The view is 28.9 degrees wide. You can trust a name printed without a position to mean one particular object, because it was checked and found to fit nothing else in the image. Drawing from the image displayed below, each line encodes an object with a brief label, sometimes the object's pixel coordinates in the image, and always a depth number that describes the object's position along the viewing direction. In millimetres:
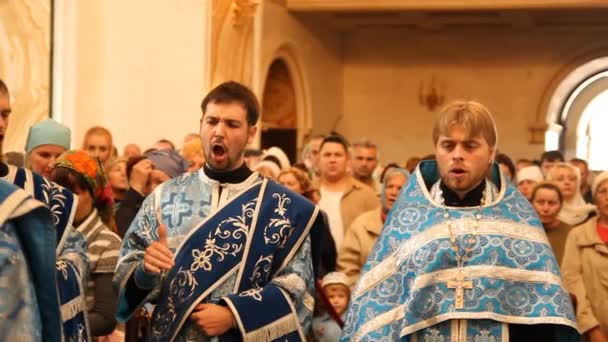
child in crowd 5988
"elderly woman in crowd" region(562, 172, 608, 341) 6457
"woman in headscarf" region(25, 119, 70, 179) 5824
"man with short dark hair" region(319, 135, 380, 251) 7707
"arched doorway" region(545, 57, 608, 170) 21656
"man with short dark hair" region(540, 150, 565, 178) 11845
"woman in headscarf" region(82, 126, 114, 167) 8836
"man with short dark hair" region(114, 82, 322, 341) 3900
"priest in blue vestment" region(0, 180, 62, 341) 2705
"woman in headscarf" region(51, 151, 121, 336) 4605
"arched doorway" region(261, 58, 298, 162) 19469
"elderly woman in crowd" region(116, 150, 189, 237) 6547
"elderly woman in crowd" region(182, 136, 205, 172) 7344
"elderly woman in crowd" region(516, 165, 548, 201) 9449
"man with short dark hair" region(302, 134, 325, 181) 9742
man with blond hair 3904
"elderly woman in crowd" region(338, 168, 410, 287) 6672
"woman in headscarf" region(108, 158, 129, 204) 7605
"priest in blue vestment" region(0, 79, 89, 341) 3584
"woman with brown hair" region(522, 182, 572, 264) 7316
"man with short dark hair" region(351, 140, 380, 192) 8859
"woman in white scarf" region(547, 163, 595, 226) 8734
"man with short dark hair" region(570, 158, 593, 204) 11271
